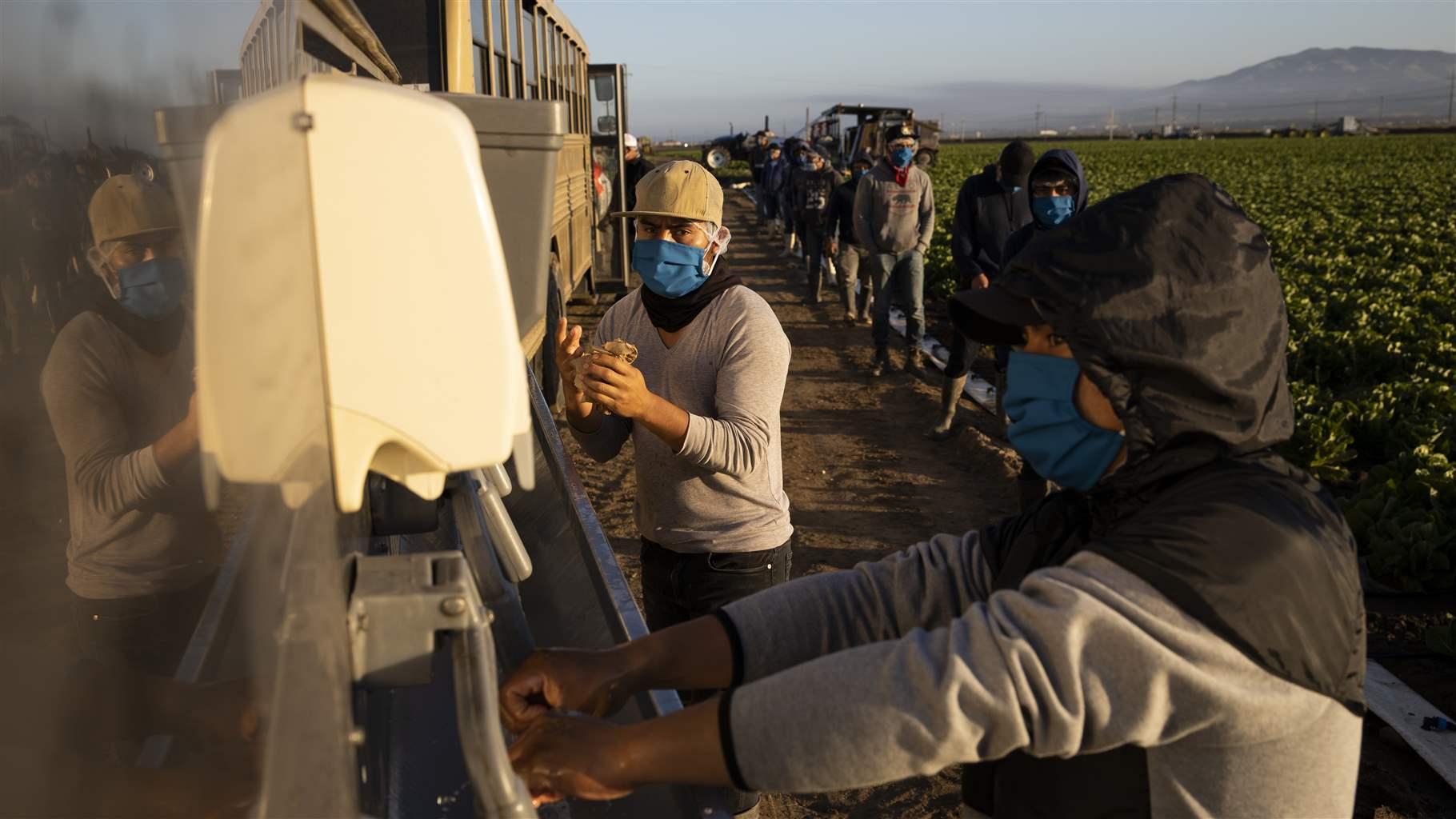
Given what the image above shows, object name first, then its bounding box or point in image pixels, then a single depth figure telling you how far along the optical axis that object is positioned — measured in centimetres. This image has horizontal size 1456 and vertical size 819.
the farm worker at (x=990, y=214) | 749
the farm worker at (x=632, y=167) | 1605
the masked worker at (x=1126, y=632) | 130
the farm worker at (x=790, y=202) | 1528
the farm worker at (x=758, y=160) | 2923
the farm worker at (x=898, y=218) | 947
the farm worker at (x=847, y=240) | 1186
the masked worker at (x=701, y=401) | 304
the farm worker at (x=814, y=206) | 1384
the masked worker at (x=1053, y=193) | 588
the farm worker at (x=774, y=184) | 2062
